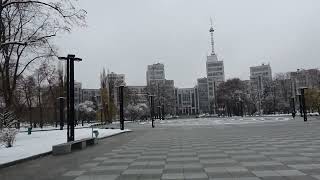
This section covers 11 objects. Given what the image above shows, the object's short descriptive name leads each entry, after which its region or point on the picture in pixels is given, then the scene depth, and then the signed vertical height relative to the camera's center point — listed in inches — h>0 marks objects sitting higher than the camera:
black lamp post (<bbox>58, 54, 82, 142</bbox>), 510.1 +47.9
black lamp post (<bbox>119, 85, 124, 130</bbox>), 915.9 -18.3
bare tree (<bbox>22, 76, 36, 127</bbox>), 1185.5 +113.6
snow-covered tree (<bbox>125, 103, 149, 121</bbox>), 2315.6 -42.0
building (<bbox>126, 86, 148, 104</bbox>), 2533.4 +108.6
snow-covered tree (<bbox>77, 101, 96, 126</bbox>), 2119.4 -18.0
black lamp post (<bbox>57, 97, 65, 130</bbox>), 1131.9 -9.9
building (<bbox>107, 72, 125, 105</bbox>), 2096.2 +238.3
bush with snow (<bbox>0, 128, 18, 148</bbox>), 470.6 -52.4
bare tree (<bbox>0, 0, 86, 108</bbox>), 668.7 +183.3
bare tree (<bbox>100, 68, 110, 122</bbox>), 1807.3 +106.2
